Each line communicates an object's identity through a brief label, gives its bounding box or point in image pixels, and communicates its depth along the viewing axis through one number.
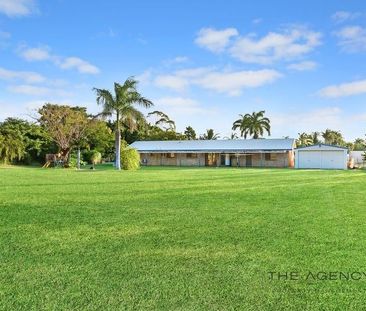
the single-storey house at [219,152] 47.78
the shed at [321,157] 44.69
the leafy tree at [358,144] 81.88
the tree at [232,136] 68.43
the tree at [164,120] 63.90
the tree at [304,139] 69.49
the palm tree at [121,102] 36.97
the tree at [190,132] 68.13
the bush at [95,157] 47.00
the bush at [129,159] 35.34
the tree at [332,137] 84.74
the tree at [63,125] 40.38
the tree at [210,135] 69.12
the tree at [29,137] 40.53
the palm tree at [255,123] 64.88
